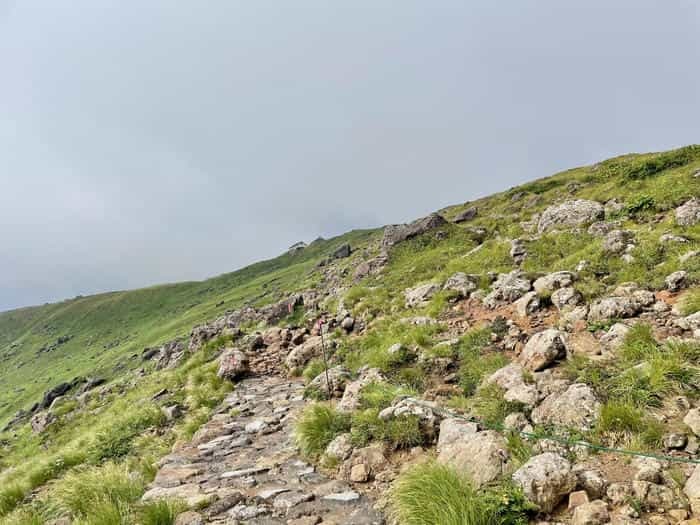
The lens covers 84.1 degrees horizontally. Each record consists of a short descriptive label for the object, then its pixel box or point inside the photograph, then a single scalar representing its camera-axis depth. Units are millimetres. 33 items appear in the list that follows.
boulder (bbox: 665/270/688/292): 10125
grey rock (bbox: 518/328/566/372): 8680
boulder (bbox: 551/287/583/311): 11406
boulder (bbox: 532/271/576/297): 12422
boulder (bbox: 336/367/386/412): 9745
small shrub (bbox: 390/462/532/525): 4922
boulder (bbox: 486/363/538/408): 7676
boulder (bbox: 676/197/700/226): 14250
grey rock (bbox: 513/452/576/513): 5016
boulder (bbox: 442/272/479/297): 15953
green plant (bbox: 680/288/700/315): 8703
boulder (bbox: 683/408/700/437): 5562
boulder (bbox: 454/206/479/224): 43962
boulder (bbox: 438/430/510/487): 5840
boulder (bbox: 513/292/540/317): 12078
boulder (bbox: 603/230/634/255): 13938
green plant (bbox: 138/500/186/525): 6223
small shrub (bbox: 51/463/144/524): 6711
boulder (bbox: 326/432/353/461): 8031
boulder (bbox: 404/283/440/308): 17577
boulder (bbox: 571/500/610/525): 4562
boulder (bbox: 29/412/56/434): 31275
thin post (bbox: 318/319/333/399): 12063
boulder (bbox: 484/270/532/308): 13609
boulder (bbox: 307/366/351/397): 12266
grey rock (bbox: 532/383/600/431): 6562
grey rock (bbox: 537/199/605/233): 20484
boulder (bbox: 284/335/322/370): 17203
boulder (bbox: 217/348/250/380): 17469
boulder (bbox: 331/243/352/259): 80450
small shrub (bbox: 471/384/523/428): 7508
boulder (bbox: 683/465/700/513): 4453
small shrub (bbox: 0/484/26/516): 9557
